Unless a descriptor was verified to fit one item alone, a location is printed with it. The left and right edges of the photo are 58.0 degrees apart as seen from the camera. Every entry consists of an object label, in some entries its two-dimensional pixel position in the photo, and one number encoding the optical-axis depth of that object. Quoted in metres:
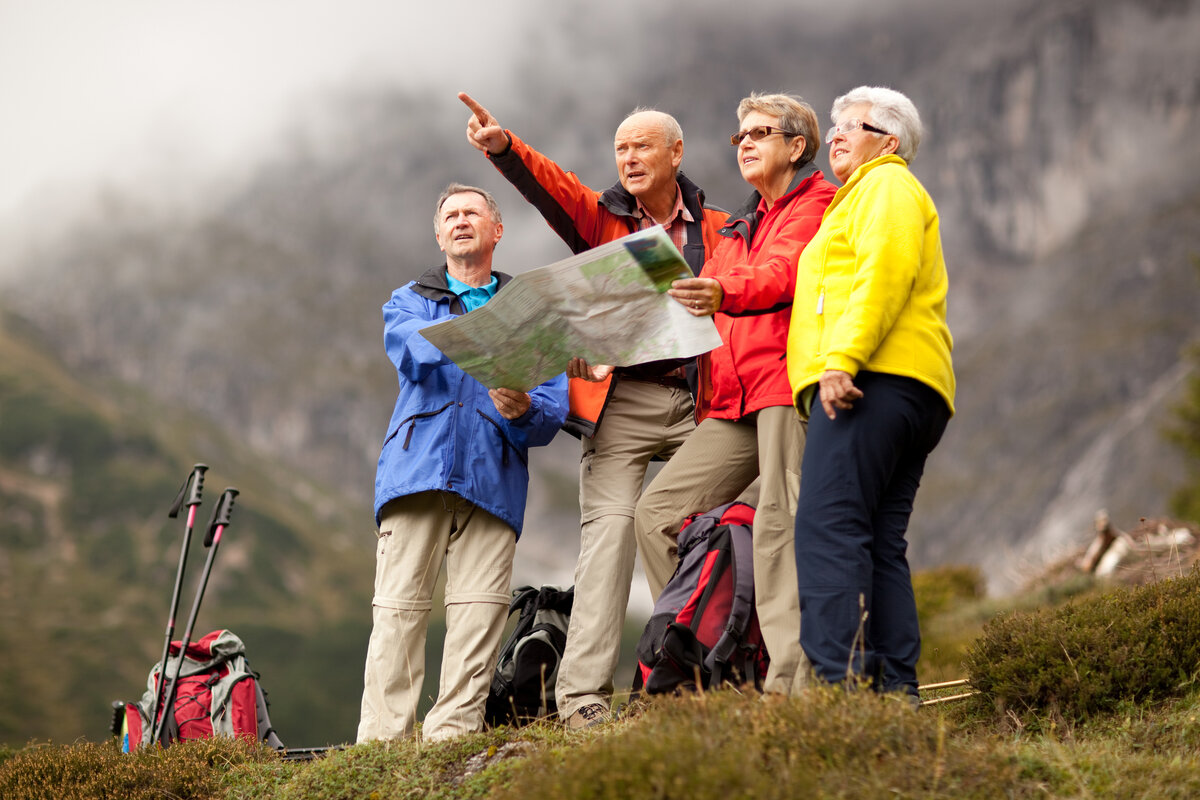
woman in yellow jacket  4.23
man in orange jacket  5.55
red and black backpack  4.87
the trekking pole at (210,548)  6.86
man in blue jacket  5.74
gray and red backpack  7.05
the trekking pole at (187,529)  6.98
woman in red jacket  4.66
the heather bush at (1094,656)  5.23
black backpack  6.00
